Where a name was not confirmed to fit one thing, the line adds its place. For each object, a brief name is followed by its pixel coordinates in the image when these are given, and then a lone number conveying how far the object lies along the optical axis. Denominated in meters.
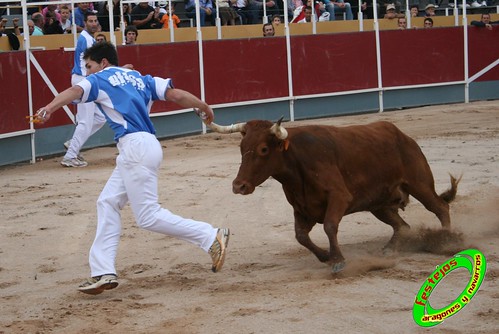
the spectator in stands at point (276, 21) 17.85
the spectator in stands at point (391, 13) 19.78
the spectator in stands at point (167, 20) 17.02
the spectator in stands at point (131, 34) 14.53
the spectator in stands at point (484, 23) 19.34
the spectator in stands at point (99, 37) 12.82
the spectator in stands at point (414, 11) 20.94
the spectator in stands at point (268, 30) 16.75
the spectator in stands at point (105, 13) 16.02
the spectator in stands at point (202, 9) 17.75
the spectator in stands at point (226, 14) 17.95
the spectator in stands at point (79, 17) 15.18
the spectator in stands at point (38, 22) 15.02
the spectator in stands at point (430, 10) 20.95
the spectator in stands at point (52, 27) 15.23
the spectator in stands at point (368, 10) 22.12
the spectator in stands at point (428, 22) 19.28
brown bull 6.50
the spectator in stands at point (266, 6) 18.95
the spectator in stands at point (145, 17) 16.84
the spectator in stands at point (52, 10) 15.83
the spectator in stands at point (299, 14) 18.92
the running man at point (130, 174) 6.08
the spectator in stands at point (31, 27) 14.90
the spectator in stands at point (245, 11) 18.77
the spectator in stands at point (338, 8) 20.34
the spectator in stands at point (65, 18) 15.42
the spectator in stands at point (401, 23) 18.86
